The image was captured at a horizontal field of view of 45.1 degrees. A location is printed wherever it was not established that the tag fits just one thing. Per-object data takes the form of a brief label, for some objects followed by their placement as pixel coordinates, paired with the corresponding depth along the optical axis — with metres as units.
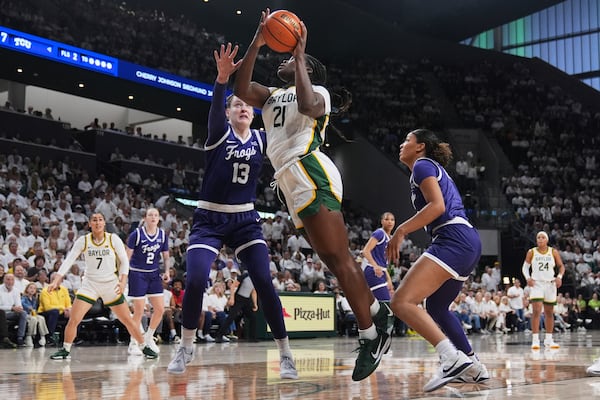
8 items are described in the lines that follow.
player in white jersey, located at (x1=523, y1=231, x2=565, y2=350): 11.09
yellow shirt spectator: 12.07
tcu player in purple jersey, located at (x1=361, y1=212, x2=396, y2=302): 9.26
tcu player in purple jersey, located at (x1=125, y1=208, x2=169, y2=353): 9.54
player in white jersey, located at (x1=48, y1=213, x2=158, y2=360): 8.93
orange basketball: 4.55
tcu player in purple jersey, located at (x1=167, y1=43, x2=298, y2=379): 5.45
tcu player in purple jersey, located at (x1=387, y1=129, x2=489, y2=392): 4.58
